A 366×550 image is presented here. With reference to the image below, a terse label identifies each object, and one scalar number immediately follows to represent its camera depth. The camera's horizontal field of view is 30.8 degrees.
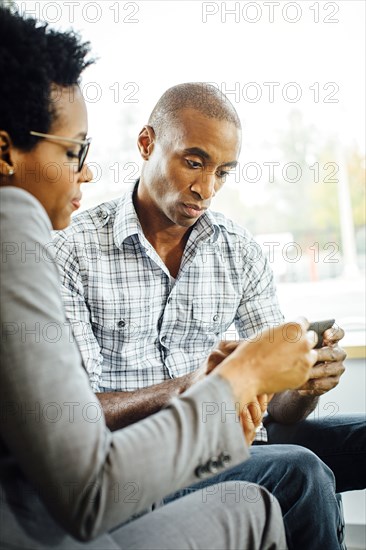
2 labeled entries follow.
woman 0.72
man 1.61
